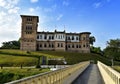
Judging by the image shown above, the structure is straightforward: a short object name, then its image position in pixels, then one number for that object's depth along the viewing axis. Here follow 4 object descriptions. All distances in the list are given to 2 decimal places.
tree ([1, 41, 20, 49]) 59.14
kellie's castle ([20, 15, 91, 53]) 43.23
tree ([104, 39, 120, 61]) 31.18
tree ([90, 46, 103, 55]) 60.22
